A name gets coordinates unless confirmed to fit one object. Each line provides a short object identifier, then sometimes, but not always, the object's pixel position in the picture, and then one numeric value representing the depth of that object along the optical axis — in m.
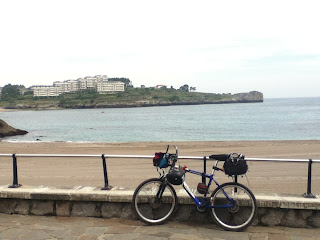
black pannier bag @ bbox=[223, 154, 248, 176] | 4.60
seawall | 4.79
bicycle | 4.75
